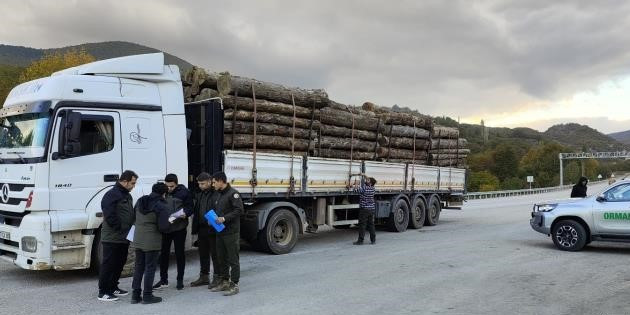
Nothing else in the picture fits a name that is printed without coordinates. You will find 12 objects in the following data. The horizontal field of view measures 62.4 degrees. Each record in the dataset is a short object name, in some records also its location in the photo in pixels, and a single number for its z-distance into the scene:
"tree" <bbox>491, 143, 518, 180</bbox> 108.81
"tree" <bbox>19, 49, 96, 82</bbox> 38.84
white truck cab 7.11
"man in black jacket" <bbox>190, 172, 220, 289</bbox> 7.19
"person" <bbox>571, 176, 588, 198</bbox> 13.50
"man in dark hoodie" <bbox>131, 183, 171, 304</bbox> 6.36
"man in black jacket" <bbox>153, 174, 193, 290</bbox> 7.15
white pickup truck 10.27
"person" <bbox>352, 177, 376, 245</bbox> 11.70
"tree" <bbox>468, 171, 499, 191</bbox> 82.79
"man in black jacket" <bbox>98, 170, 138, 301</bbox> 6.46
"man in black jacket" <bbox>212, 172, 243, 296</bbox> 6.89
